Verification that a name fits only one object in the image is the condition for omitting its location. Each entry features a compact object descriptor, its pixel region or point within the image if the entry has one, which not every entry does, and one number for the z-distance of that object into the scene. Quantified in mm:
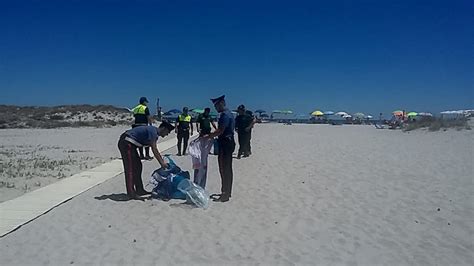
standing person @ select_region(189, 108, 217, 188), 8219
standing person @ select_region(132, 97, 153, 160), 12102
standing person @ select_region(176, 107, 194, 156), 15398
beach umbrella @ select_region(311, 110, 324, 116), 79500
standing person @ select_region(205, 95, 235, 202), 8023
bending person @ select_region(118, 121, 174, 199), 7816
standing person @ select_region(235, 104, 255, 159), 14956
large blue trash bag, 8141
